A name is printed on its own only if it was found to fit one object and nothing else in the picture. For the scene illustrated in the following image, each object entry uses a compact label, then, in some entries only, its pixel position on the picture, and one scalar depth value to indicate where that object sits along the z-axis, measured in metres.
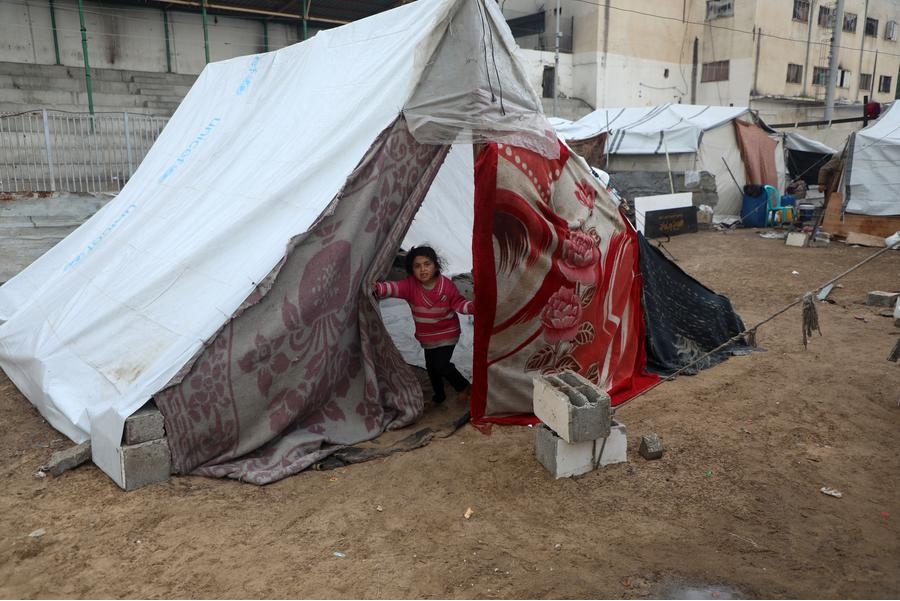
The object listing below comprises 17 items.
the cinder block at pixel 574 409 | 3.33
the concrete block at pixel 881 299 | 7.31
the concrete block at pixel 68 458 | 3.51
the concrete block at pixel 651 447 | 3.65
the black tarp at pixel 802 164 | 17.41
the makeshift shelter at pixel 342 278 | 3.56
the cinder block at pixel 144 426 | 3.27
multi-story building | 25.11
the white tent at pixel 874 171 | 11.20
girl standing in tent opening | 4.16
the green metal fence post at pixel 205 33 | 13.79
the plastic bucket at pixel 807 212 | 13.46
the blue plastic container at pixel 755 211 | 14.22
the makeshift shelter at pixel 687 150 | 14.39
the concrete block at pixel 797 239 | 11.64
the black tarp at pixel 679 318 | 5.01
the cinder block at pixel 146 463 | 3.29
